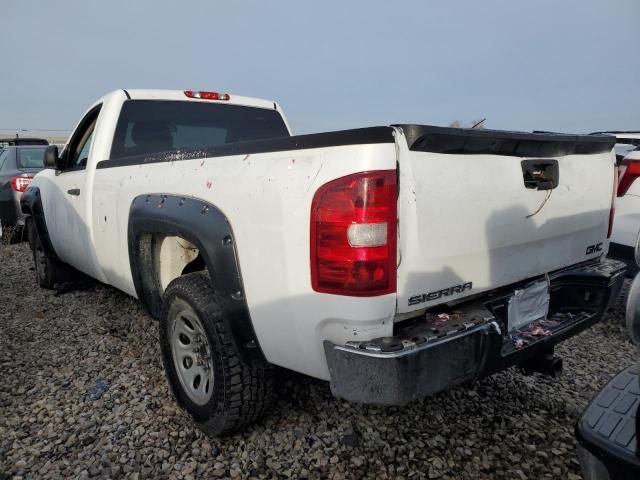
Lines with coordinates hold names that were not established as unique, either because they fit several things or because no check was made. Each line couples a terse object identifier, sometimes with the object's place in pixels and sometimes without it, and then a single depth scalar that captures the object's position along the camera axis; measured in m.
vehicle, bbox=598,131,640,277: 3.44
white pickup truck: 1.55
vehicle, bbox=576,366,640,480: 1.08
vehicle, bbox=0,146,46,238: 7.24
